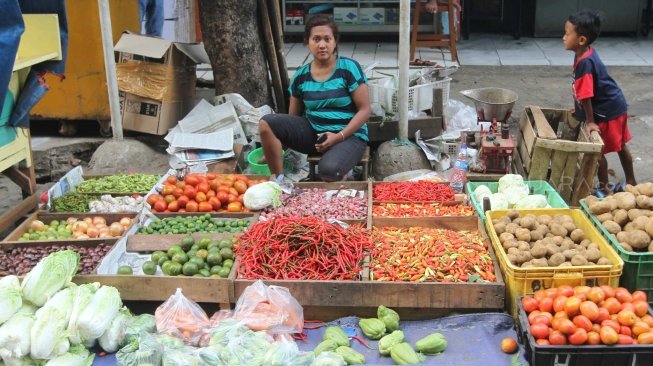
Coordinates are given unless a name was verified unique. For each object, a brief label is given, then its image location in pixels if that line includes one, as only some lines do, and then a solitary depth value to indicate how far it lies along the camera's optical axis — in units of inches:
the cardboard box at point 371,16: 476.4
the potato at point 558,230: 157.5
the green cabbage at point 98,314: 134.4
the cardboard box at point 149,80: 261.0
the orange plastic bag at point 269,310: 139.2
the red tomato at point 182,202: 195.9
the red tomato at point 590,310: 126.1
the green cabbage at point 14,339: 126.7
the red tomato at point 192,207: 194.4
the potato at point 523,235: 154.4
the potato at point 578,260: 141.9
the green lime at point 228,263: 158.1
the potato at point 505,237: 154.5
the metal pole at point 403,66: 224.2
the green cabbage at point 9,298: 132.7
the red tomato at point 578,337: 122.1
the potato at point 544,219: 163.9
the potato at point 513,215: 168.1
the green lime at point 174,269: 154.7
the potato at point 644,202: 158.6
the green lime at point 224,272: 153.3
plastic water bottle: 205.9
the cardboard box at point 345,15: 480.1
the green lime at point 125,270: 156.5
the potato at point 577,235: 155.6
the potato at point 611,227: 152.5
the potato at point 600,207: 160.4
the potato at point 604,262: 142.6
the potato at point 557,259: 143.7
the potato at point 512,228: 159.0
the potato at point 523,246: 149.2
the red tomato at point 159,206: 195.0
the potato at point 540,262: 143.2
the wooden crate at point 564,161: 193.6
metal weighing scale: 211.3
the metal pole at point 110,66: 237.8
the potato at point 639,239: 143.9
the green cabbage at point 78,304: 134.3
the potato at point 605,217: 157.6
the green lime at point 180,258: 158.2
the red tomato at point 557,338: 123.2
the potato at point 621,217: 155.8
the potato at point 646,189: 163.9
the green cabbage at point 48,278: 139.1
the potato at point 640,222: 148.7
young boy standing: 204.1
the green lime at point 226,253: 160.7
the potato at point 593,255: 144.2
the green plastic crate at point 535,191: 183.0
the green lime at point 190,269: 153.9
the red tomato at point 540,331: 124.9
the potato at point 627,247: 144.6
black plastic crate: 121.4
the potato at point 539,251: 147.0
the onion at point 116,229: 182.2
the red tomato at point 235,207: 194.1
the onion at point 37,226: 186.5
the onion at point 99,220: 189.0
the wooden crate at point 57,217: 186.6
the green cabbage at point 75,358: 129.0
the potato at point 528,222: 160.6
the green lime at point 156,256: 161.7
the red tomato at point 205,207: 193.5
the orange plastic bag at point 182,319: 138.3
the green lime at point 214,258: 158.6
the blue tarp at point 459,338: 134.8
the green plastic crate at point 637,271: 140.9
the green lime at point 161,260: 160.6
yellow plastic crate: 140.3
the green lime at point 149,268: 156.2
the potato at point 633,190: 165.3
